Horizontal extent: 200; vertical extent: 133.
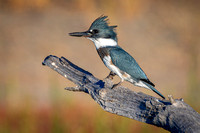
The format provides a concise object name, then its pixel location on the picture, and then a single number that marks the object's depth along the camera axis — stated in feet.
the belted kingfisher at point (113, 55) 21.86
